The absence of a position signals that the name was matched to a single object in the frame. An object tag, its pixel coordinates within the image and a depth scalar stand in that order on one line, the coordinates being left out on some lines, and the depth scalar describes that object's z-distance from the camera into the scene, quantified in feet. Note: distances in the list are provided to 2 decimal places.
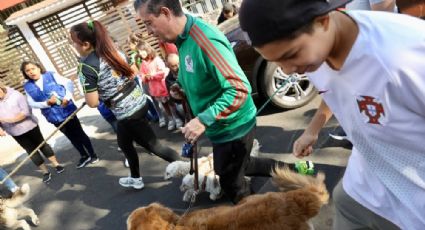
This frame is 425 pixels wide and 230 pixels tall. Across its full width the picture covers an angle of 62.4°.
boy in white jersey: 3.51
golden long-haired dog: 7.48
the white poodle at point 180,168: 12.39
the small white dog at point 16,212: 13.78
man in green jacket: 7.43
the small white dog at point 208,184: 11.98
